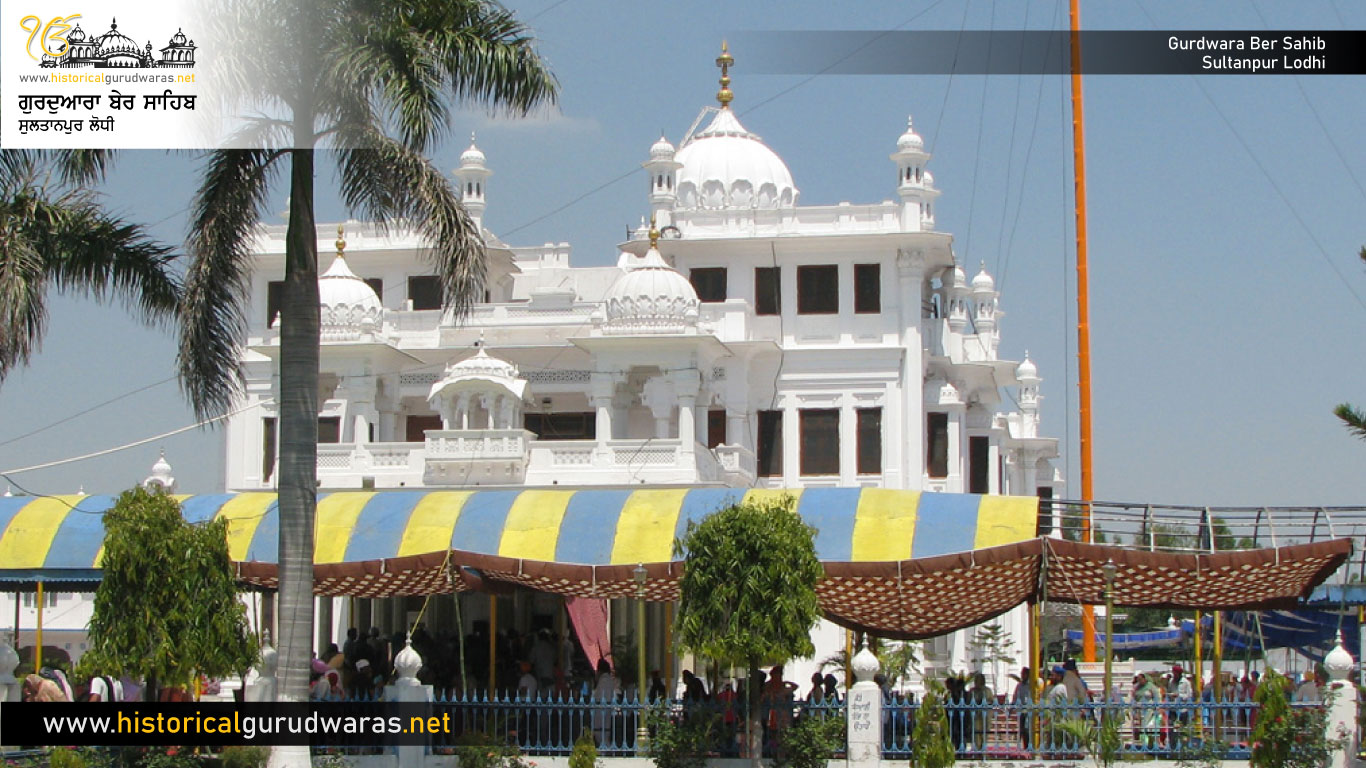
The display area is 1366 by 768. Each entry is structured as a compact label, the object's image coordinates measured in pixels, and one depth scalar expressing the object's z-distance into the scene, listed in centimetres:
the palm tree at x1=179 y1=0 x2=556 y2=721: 1786
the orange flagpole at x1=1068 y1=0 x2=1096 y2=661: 2938
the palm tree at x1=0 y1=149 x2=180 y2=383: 1886
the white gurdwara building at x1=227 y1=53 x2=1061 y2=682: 3659
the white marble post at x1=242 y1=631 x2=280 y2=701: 1981
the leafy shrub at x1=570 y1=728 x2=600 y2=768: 1952
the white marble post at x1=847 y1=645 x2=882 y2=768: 1905
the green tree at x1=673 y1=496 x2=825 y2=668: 1866
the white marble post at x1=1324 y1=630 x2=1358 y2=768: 1844
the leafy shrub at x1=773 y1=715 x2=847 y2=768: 1922
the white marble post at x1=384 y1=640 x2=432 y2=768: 1952
